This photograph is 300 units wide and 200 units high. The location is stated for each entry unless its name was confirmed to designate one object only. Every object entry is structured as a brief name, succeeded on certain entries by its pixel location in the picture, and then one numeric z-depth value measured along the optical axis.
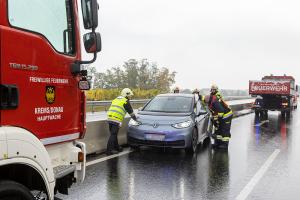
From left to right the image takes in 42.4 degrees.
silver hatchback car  9.24
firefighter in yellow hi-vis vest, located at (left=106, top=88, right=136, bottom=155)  9.49
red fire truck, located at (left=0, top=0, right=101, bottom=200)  3.05
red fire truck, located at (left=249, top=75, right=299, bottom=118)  23.89
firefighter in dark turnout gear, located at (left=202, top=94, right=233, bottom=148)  10.86
